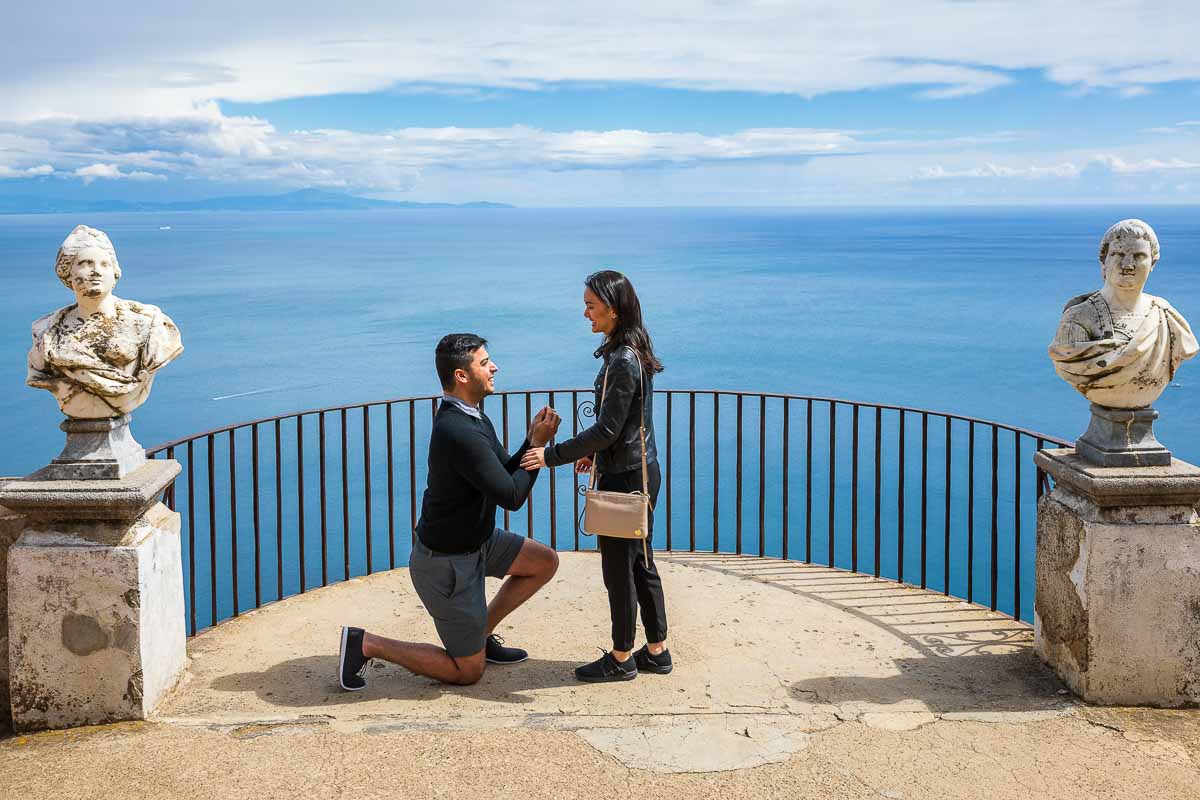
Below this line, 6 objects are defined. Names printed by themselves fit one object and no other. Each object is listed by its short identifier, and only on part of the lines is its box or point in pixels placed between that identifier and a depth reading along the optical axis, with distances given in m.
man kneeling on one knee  4.35
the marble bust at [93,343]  4.14
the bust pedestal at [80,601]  4.17
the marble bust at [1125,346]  4.28
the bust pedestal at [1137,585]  4.33
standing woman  4.41
